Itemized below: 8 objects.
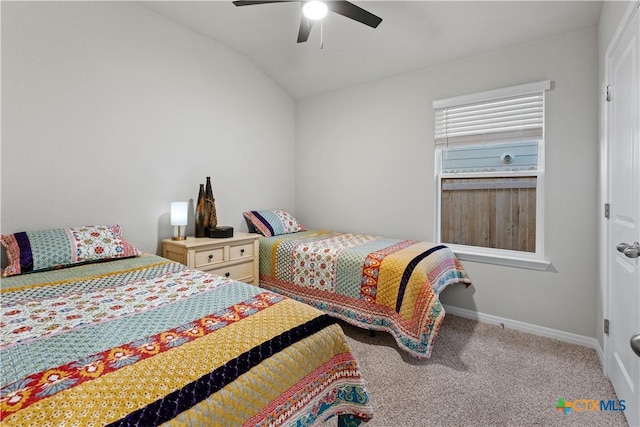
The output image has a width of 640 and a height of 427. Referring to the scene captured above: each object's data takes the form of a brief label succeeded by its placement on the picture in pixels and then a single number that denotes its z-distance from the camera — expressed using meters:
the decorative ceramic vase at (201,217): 3.01
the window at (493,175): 2.73
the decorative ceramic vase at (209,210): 3.04
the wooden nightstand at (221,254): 2.64
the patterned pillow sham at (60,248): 1.90
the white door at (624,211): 1.52
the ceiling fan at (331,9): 2.03
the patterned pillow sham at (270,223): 3.49
